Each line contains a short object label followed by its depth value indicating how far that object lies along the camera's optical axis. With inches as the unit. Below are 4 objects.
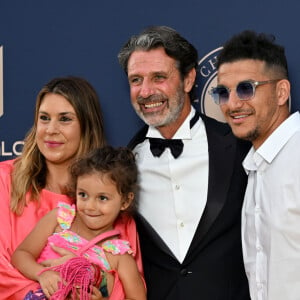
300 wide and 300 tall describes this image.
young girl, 91.0
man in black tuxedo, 99.0
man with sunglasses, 86.0
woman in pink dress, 103.3
